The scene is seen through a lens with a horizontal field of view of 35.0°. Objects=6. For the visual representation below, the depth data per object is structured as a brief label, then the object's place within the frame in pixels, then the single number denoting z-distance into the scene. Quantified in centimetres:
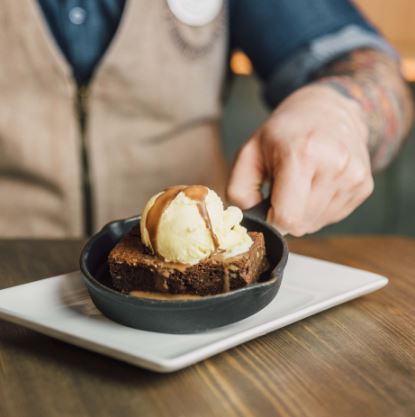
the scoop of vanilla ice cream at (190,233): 67
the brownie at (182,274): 66
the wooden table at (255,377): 52
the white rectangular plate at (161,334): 57
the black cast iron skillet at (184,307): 60
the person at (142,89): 121
